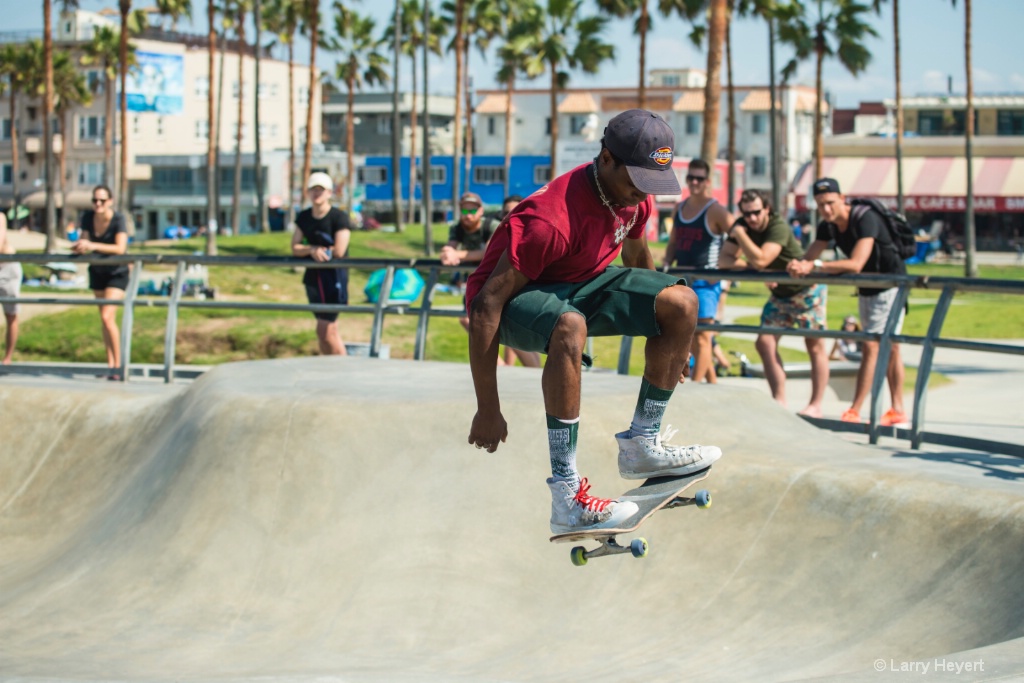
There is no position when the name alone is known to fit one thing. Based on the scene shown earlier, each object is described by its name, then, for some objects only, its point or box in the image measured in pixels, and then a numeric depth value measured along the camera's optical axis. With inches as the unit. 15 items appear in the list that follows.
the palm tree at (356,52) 2728.8
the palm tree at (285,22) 2395.4
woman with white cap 408.8
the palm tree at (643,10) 1797.5
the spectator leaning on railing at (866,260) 336.2
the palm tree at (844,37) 1956.2
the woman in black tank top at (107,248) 428.5
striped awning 2481.5
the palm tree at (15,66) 2950.3
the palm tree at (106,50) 2659.9
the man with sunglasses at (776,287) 352.2
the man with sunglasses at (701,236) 370.3
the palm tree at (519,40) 2182.6
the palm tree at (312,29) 2126.0
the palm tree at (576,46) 2074.3
